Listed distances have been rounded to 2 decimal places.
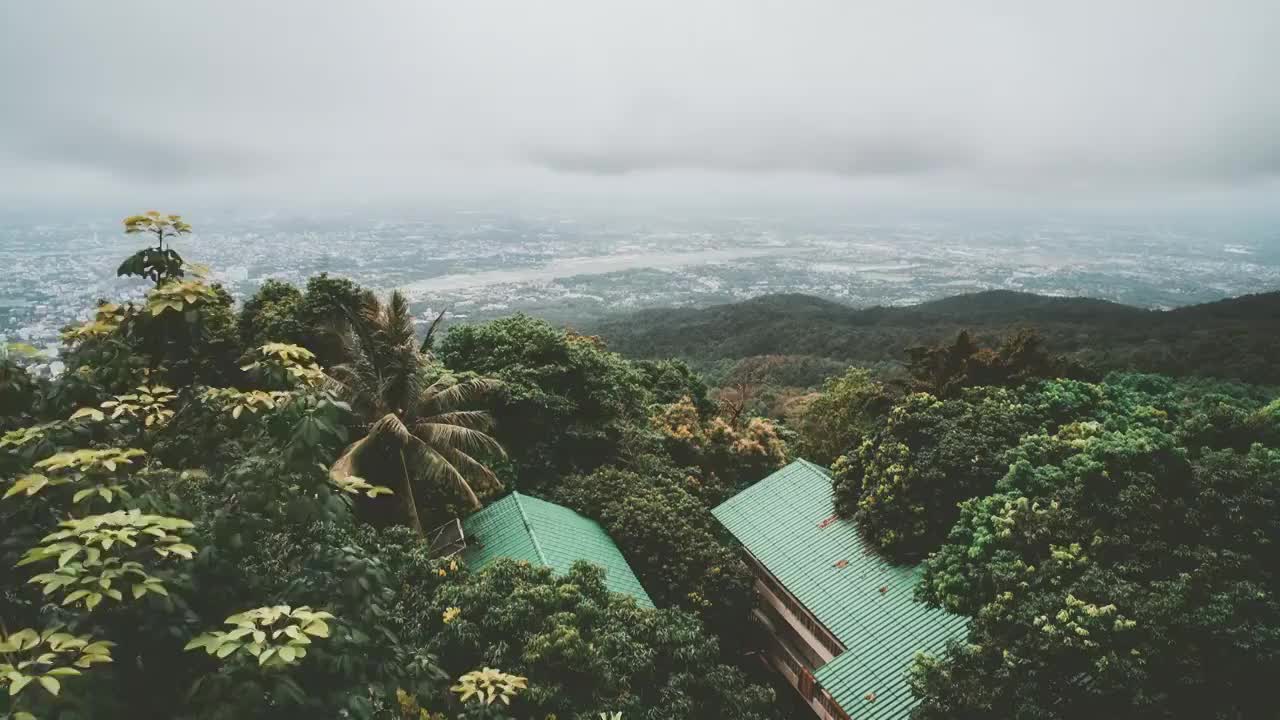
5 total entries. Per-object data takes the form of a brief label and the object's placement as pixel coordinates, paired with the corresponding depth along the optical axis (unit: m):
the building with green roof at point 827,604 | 10.25
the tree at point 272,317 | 15.95
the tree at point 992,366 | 15.30
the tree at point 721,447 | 20.48
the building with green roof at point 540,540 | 12.41
